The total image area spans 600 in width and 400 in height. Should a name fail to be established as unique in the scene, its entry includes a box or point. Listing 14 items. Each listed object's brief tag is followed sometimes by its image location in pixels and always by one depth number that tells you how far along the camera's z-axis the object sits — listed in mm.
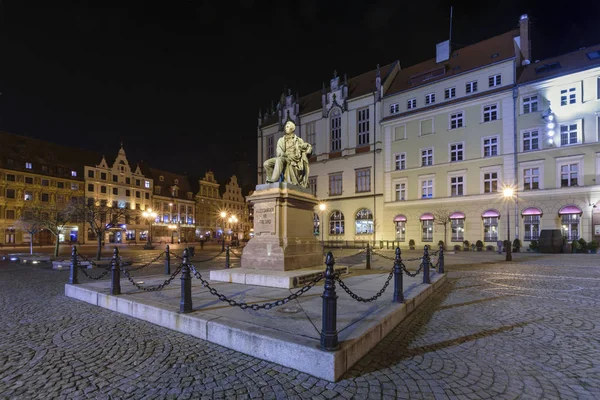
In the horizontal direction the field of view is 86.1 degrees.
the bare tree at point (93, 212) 19866
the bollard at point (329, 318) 3879
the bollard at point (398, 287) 6570
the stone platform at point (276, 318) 4047
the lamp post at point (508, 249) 19203
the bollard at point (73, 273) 9102
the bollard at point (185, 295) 5648
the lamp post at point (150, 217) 39906
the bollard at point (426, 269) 9198
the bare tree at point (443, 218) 31047
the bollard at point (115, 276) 7367
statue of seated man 9883
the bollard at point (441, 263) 11617
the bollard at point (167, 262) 12102
